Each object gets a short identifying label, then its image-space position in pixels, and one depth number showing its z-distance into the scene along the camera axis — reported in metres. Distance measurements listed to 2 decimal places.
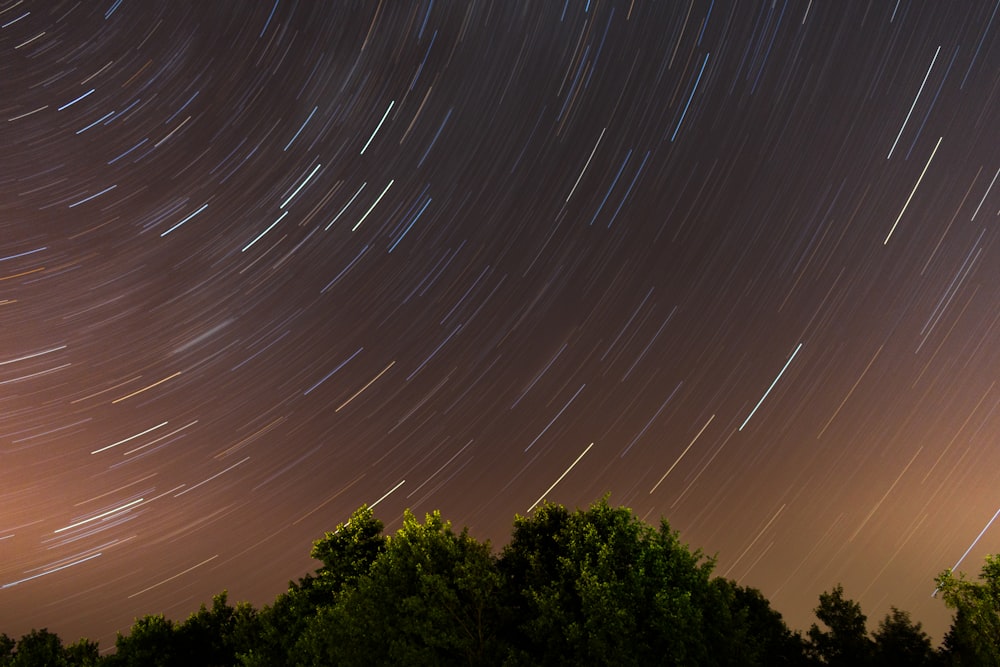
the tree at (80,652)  28.61
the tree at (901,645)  29.31
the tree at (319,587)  21.58
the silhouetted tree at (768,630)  27.42
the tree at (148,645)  24.06
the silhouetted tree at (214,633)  25.19
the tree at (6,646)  32.53
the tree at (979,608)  18.55
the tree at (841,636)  29.84
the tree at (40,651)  27.95
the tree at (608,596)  16.41
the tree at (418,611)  17.95
